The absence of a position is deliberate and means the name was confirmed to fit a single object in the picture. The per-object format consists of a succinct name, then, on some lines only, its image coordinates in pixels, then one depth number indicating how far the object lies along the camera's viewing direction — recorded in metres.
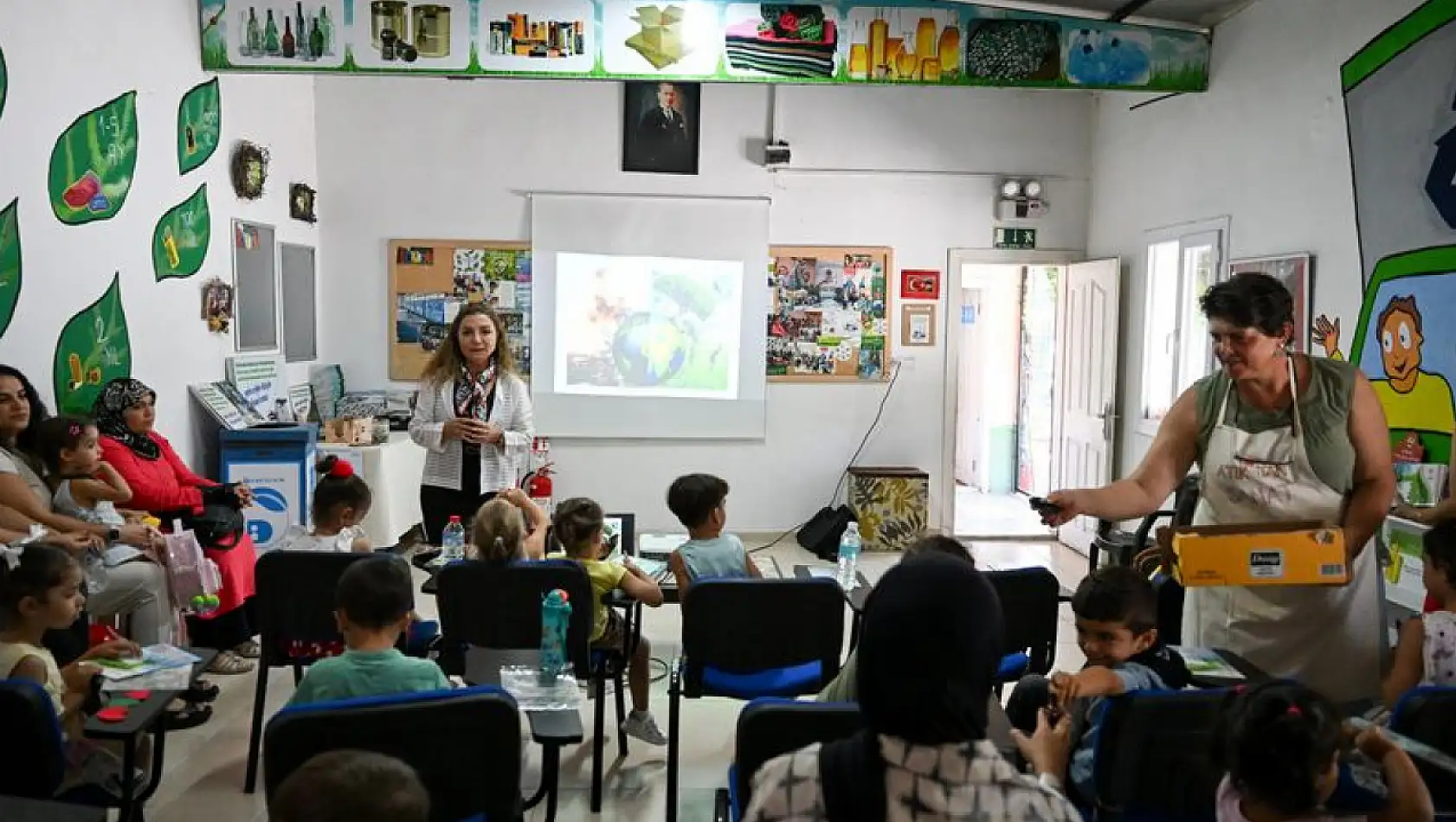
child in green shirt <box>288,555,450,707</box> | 2.06
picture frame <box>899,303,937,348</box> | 6.95
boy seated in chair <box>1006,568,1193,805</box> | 1.98
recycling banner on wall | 4.50
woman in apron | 2.22
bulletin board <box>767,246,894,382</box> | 6.86
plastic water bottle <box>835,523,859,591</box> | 3.47
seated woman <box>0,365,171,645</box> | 3.34
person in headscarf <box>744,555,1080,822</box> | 1.10
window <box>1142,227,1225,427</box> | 5.36
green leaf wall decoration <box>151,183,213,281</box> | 4.74
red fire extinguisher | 4.60
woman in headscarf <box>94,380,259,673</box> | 3.94
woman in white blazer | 3.84
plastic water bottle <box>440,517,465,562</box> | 3.53
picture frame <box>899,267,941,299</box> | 6.92
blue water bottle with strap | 2.79
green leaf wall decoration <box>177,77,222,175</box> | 4.89
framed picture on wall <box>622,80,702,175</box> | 6.65
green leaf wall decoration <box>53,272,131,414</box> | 4.04
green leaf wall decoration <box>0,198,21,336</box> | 3.70
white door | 6.23
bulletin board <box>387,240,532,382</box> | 6.70
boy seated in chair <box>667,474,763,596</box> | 3.12
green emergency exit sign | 6.91
